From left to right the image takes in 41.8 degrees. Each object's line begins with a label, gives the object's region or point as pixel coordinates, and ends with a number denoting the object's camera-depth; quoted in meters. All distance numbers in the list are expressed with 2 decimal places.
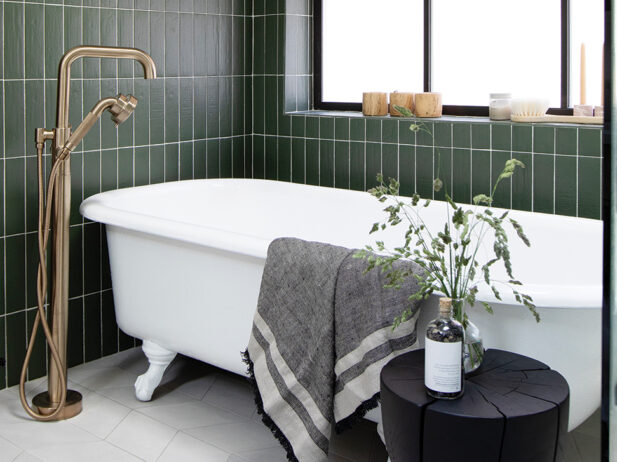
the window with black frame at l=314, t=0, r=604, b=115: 3.04
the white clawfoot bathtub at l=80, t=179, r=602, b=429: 1.89
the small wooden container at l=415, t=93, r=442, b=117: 3.29
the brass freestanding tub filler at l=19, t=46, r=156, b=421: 2.61
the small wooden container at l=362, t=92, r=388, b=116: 3.46
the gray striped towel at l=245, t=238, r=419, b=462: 2.00
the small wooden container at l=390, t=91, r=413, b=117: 3.38
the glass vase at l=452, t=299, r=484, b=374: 1.76
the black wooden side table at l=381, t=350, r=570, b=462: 1.57
